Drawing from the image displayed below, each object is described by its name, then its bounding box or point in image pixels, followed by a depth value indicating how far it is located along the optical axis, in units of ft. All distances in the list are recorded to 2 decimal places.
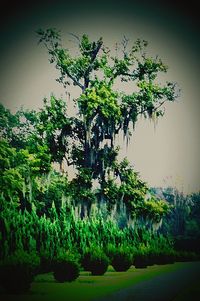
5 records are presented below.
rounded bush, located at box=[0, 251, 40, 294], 29.96
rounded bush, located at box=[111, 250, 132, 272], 56.18
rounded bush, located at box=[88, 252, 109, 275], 48.38
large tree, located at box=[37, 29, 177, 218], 80.53
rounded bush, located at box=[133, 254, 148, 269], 64.69
